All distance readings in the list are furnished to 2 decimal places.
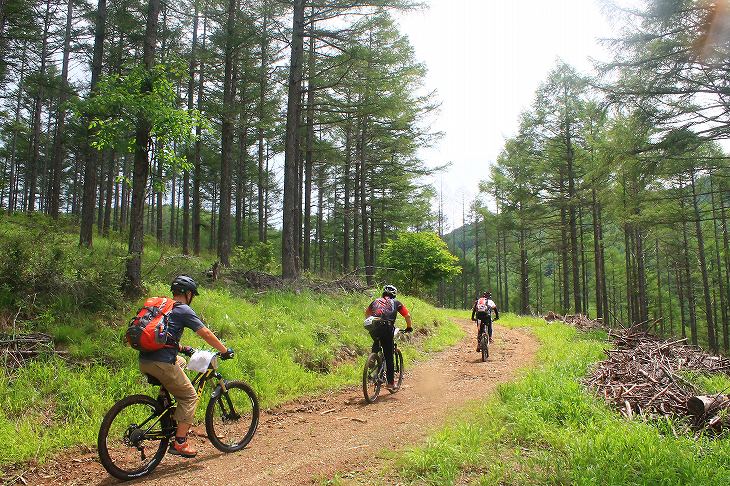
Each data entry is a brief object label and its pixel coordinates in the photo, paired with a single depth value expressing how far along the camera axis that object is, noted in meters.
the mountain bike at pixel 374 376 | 7.16
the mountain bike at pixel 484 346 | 11.22
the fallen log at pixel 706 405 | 5.02
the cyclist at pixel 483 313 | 11.66
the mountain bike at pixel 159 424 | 4.27
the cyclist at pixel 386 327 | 7.60
